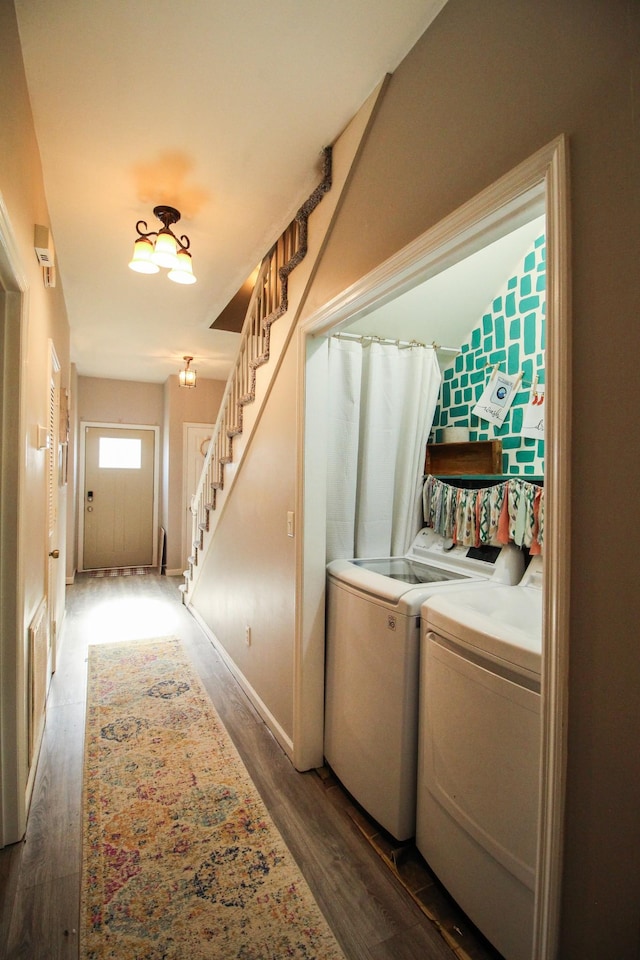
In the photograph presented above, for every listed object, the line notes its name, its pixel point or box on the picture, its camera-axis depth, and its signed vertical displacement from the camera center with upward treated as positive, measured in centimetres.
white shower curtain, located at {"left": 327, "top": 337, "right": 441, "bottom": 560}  223 +18
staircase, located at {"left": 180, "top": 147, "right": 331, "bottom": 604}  221 +78
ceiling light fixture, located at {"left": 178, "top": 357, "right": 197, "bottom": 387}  501 +108
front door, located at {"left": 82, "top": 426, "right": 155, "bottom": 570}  620 -31
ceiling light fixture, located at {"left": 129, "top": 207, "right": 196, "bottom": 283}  224 +110
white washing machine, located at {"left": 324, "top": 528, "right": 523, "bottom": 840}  162 -72
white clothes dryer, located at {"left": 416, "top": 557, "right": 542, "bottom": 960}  115 -79
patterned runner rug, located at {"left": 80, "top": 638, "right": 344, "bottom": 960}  131 -134
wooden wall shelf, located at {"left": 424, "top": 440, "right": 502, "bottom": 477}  213 +10
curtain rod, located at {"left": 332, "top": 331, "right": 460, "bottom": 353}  224 +69
